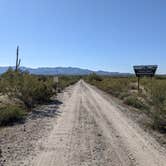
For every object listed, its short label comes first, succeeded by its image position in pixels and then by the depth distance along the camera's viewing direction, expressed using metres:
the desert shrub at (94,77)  64.18
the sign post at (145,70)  24.55
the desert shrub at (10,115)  8.44
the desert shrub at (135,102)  14.77
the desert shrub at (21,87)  13.31
